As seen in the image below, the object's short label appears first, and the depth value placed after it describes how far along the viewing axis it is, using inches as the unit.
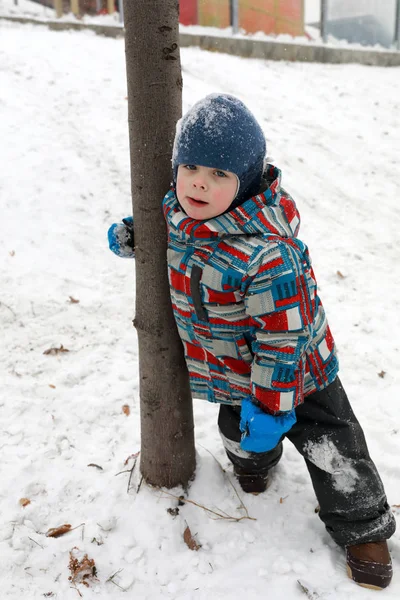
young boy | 75.0
